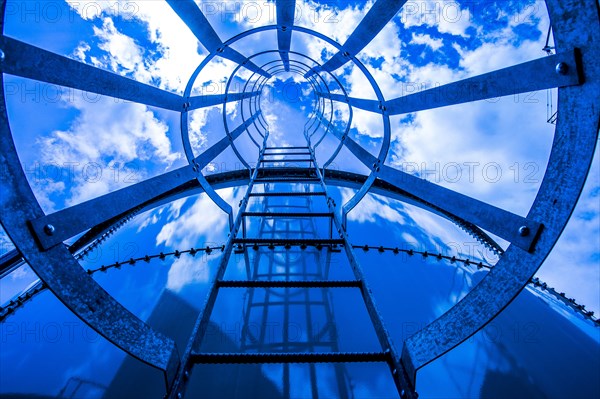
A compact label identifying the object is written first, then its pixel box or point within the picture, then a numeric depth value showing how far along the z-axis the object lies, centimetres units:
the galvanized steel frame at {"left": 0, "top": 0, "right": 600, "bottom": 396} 43
